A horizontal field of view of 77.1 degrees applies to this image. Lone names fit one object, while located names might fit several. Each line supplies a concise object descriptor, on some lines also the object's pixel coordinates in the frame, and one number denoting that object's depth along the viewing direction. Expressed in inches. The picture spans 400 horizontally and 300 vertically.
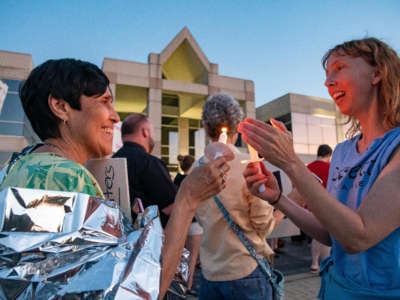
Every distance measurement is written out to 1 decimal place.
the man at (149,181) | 101.5
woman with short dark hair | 39.4
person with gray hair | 70.3
